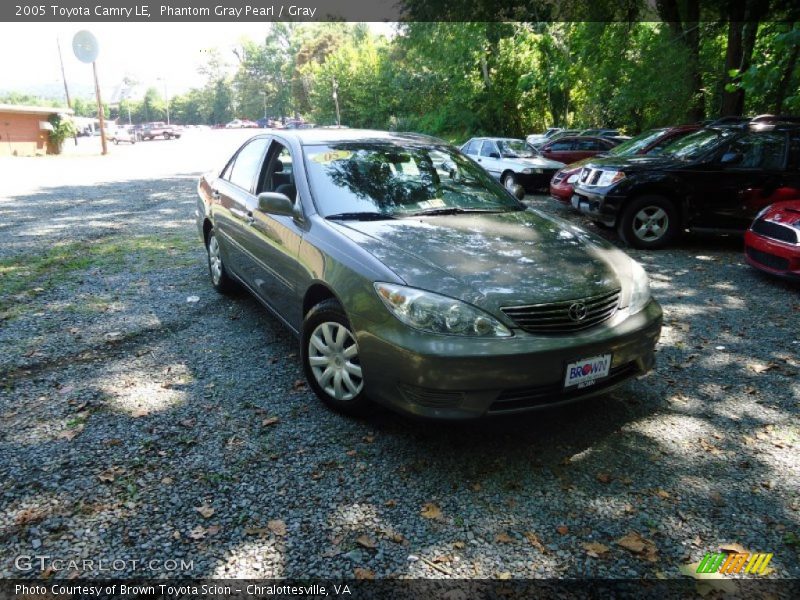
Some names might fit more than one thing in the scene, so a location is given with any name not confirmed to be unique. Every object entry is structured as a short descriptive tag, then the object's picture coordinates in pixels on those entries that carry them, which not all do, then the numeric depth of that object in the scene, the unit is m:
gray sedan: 2.71
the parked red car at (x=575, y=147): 16.25
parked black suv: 7.61
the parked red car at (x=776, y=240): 5.79
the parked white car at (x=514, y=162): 13.61
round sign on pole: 23.41
